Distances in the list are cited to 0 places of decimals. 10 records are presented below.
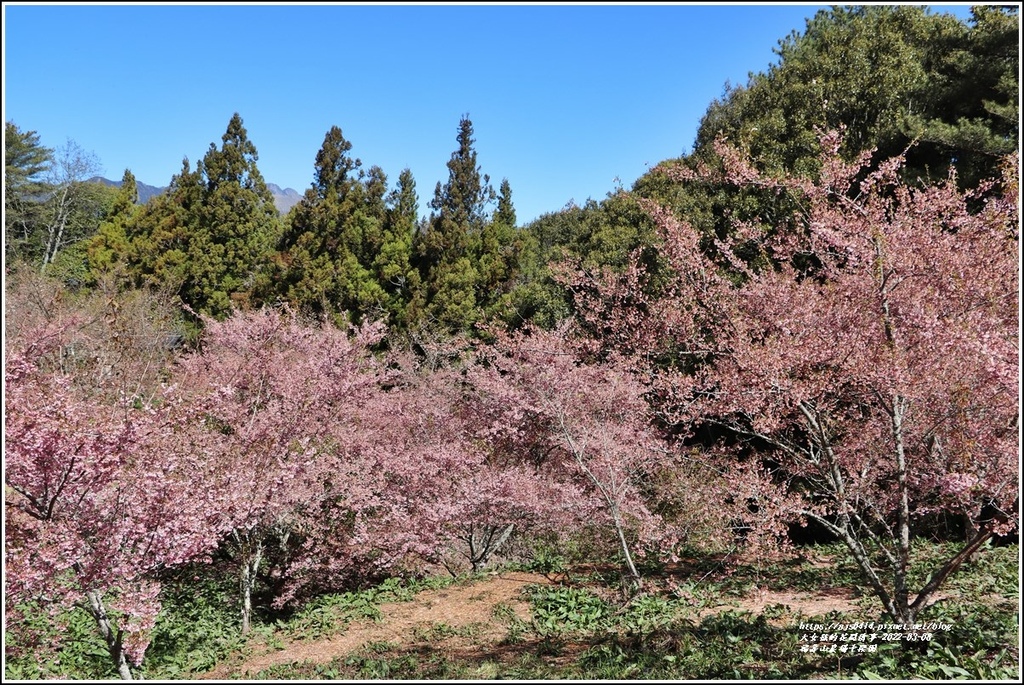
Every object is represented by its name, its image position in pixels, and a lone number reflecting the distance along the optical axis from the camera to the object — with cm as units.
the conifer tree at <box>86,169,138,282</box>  2198
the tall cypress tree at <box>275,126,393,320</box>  1944
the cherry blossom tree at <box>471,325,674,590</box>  805
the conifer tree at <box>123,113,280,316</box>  2181
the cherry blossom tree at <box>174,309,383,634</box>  672
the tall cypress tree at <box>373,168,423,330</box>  1927
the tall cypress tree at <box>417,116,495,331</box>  1831
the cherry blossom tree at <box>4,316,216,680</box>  434
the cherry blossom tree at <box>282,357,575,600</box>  847
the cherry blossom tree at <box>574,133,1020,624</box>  418
